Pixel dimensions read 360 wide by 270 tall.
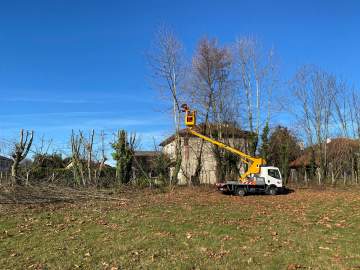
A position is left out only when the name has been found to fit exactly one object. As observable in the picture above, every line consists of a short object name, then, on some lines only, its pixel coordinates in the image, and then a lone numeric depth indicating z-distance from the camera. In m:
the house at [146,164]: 29.66
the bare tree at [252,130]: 32.78
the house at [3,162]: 28.19
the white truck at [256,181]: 23.70
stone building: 31.98
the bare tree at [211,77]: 30.91
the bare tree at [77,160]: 25.83
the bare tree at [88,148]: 27.09
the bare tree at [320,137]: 35.19
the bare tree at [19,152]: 22.32
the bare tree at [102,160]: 27.16
